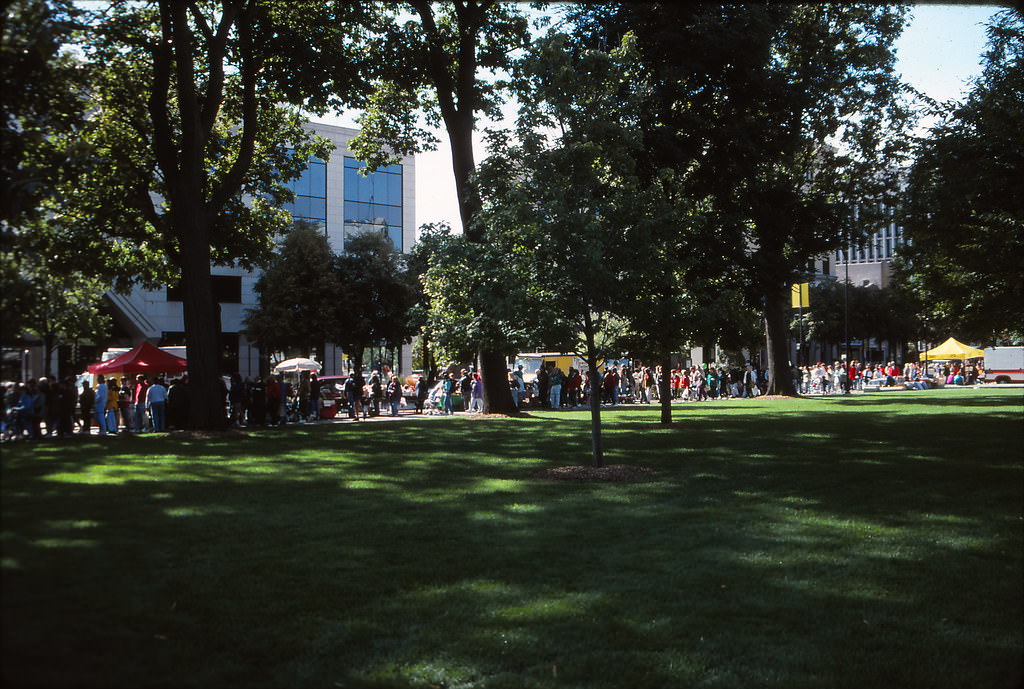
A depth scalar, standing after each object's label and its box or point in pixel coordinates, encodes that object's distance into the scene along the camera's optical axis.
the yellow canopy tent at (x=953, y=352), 71.88
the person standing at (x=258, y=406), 30.61
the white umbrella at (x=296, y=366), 45.01
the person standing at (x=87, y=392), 22.85
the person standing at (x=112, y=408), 26.00
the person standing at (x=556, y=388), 40.22
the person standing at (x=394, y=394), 39.25
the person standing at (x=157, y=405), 27.19
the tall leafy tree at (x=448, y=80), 25.95
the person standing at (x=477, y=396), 38.72
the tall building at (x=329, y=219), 48.34
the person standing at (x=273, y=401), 31.05
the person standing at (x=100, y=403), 23.96
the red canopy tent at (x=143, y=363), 29.94
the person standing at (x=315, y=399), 34.66
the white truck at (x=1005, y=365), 72.56
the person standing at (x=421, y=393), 41.72
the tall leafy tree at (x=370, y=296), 50.62
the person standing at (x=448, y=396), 39.22
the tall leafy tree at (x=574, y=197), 13.58
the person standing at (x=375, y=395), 38.03
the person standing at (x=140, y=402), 28.52
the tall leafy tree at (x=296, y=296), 48.56
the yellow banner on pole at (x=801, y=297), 54.03
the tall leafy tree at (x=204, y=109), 18.67
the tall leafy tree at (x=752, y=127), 14.66
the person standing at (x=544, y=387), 41.16
